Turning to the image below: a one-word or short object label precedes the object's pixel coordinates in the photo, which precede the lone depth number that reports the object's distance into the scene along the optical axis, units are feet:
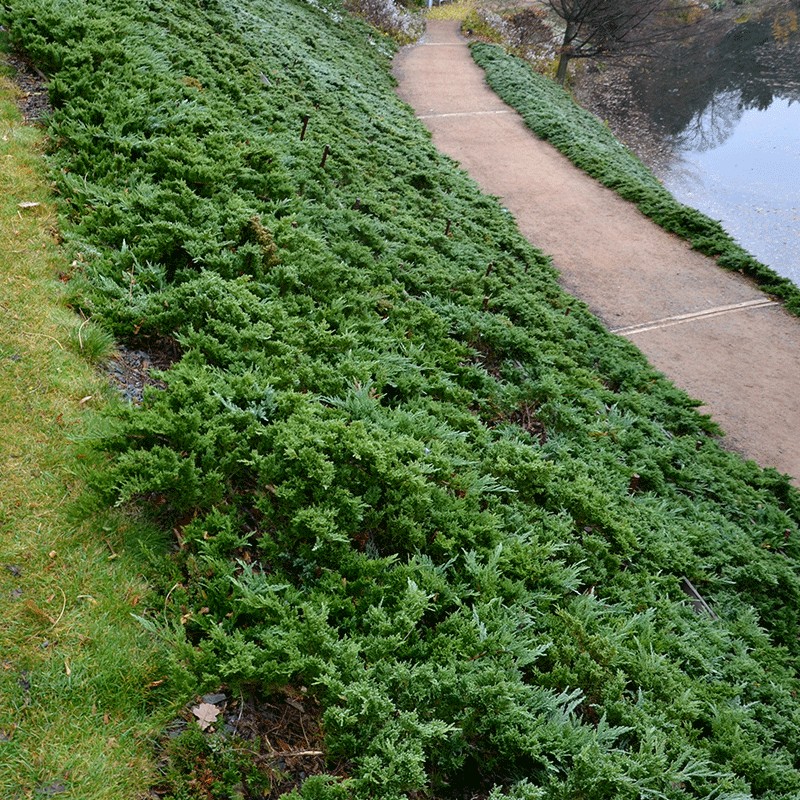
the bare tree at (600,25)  77.66
